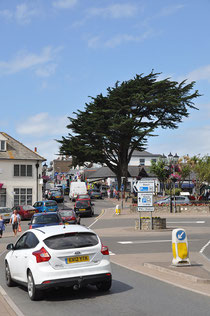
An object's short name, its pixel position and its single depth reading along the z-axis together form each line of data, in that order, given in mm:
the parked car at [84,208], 42594
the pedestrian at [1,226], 26917
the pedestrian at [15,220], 27703
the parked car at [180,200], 45812
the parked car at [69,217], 31781
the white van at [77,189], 61647
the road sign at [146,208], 27803
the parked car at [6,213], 40406
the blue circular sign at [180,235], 12555
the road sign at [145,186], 28031
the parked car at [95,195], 70000
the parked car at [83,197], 47700
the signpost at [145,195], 28000
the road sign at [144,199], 28109
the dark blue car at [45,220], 22688
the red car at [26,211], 41656
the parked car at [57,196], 63956
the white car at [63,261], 8930
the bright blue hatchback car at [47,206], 43562
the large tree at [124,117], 60969
